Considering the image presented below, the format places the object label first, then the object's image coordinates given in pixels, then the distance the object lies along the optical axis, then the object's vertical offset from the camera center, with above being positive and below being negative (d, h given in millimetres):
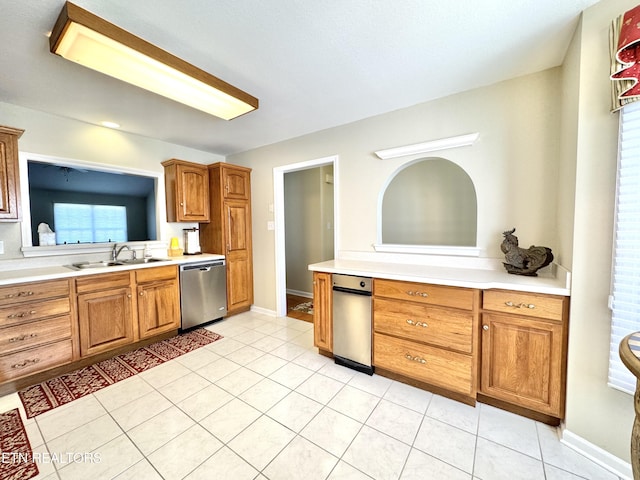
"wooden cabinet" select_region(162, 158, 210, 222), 3264 +542
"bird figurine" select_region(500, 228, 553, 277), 1771 -208
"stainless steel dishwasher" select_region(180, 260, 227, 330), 3064 -793
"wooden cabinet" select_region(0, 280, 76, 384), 1939 -797
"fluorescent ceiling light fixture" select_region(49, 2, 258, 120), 1322 +1070
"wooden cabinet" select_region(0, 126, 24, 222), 2094 +489
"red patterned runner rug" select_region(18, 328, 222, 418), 1904 -1281
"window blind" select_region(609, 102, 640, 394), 1197 -68
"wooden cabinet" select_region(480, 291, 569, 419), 1520 -783
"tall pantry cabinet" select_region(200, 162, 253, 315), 3473 +21
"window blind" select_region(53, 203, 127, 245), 2620 +96
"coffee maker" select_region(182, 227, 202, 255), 3549 -148
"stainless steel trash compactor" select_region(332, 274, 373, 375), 2176 -833
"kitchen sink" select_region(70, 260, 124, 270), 2617 -362
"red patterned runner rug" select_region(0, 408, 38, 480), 1317 -1273
